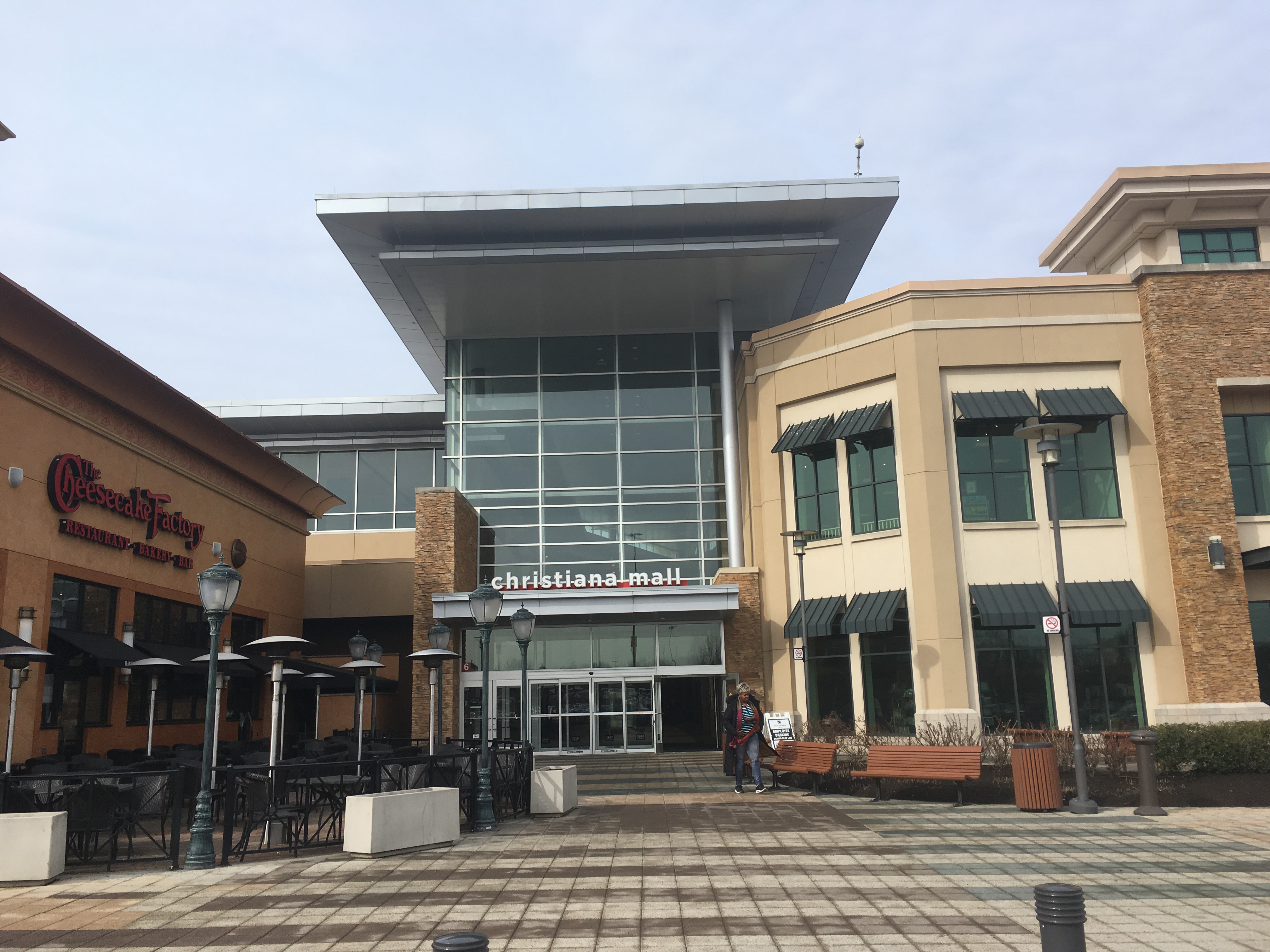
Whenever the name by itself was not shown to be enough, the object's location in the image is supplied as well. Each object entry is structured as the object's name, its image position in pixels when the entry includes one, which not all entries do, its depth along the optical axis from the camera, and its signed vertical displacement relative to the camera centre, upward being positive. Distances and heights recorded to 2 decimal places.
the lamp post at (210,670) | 11.34 +0.38
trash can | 14.38 -1.30
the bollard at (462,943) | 3.85 -0.92
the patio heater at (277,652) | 13.39 +0.72
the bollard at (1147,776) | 13.81 -1.25
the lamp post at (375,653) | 24.38 +1.10
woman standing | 17.94 -0.63
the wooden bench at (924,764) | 15.05 -1.13
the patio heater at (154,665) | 18.30 +0.70
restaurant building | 17.58 +3.55
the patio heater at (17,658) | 14.33 +0.69
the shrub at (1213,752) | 15.40 -1.06
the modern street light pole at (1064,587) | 14.25 +1.42
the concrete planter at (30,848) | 10.30 -1.41
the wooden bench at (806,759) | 17.09 -1.16
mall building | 22.55 +6.12
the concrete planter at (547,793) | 15.45 -1.46
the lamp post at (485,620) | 14.38 +1.15
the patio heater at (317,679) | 22.30 +0.49
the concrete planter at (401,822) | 11.78 -1.44
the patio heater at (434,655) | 21.52 +0.89
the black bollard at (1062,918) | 4.72 -1.07
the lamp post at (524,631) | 17.92 +1.14
